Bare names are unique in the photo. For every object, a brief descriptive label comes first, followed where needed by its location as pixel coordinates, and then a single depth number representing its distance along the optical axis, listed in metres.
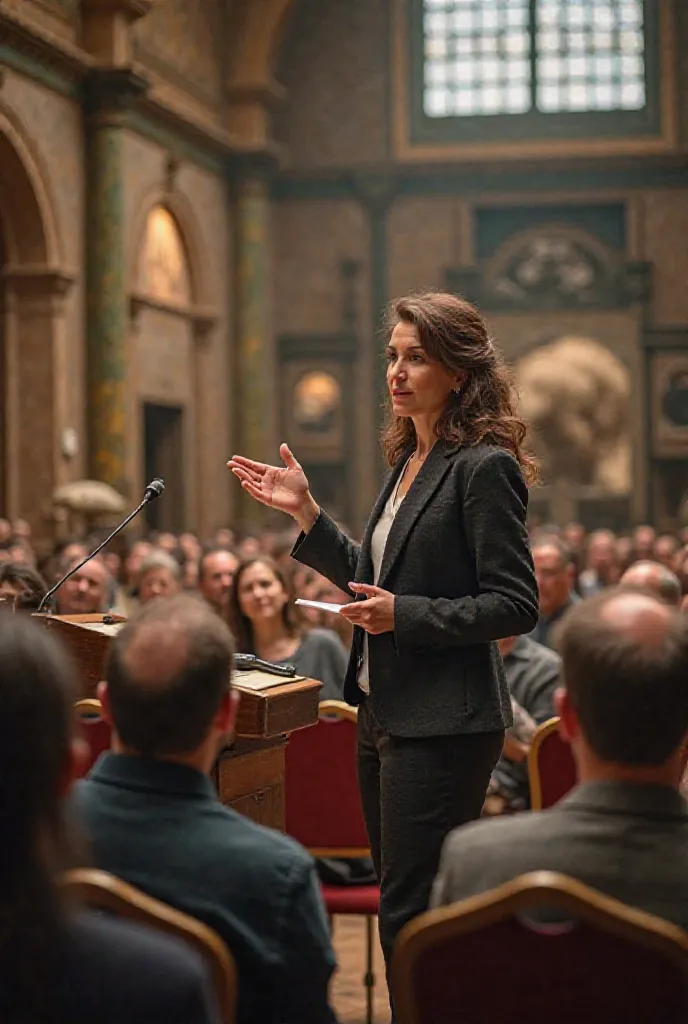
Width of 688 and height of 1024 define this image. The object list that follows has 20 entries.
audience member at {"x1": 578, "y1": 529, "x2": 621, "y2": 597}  13.46
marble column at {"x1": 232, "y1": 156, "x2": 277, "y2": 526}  23.58
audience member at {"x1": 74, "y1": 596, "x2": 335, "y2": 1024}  2.39
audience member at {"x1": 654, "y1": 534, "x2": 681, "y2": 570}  14.58
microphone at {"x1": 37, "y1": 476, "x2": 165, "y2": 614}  4.46
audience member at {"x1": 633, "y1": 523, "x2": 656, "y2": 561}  16.09
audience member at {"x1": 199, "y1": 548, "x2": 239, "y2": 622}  9.21
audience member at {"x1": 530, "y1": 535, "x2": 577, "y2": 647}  8.11
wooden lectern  3.95
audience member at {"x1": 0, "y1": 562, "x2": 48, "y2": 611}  6.25
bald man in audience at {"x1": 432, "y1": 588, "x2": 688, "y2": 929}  2.38
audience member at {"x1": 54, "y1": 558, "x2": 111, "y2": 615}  8.00
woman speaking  3.65
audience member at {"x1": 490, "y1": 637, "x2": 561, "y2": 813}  6.11
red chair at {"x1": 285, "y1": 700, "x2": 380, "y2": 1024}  5.46
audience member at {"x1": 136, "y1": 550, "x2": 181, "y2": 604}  9.11
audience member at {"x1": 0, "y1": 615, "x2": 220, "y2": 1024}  1.77
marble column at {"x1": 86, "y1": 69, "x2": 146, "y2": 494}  17.83
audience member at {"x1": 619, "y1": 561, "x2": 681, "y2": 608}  7.08
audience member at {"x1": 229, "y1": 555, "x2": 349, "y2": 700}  6.93
